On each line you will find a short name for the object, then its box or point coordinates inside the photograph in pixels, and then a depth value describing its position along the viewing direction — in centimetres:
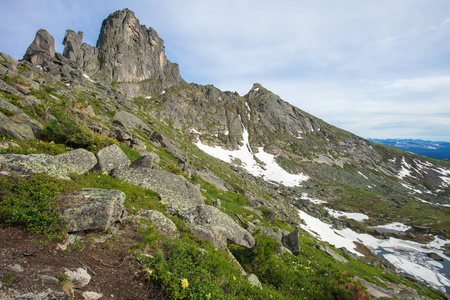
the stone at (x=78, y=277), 476
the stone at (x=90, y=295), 464
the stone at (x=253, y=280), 822
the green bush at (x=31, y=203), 572
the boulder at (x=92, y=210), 651
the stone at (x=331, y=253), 2047
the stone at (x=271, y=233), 1560
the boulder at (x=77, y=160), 1002
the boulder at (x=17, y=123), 1100
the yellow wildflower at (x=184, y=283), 590
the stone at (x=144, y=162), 1405
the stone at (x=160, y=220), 872
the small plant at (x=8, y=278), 401
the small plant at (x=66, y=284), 434
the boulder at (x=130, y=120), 3749
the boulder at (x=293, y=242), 1566
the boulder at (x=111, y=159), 1204
